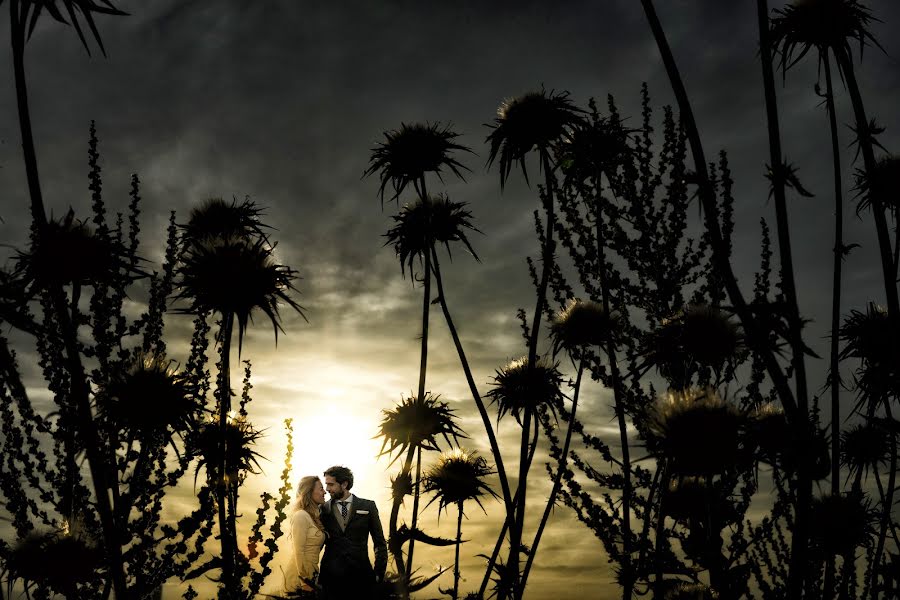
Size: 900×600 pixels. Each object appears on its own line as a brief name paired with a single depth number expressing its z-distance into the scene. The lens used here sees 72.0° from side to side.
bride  8.33
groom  7.16
